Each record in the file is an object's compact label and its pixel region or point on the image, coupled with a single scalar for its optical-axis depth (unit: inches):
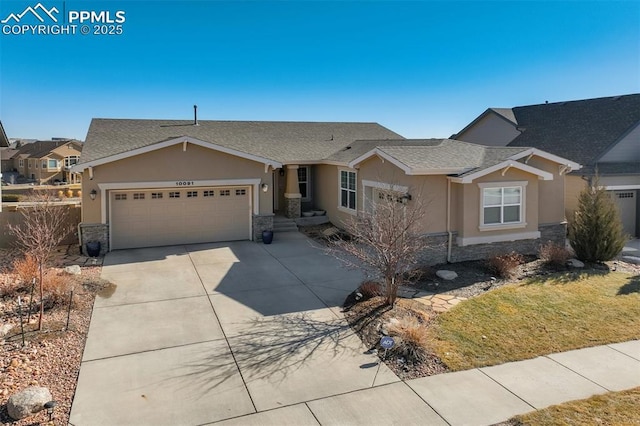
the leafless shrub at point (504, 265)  490.9
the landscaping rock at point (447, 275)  478.3
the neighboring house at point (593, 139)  745.6
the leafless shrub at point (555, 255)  534.9
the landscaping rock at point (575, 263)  532.1
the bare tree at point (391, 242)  382.9
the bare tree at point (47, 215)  572.4
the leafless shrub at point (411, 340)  298.4
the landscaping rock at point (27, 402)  221.5
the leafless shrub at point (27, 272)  407.5
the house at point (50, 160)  2212.1
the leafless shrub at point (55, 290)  374.9
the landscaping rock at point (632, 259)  581.0
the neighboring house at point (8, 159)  2610.2
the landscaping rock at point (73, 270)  470.3
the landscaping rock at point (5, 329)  315.6
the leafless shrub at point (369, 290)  410.3
